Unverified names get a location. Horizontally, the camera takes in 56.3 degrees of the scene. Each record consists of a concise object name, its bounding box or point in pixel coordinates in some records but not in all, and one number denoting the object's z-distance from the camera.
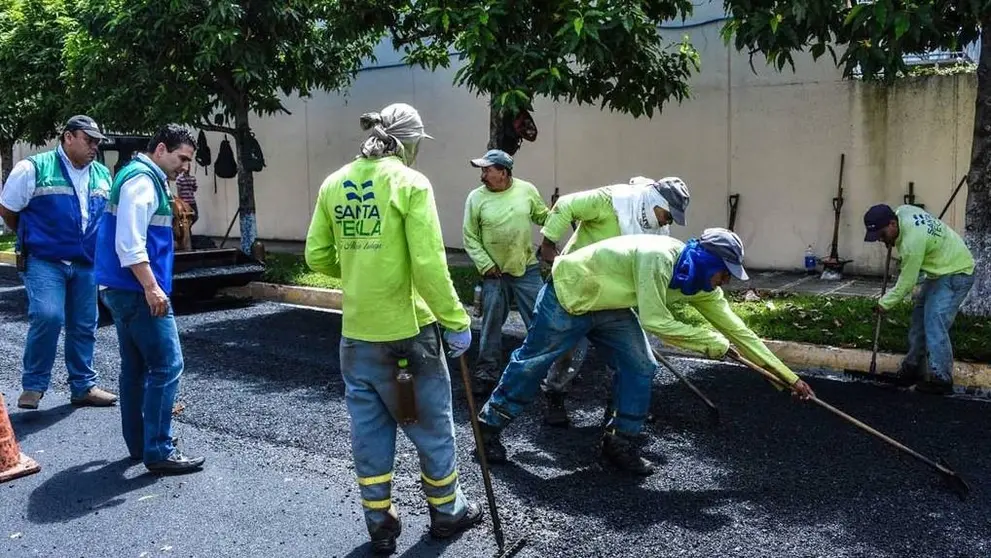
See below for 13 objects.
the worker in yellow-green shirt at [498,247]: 6.27
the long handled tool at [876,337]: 6.56
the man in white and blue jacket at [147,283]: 4.48
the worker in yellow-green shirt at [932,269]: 6.03
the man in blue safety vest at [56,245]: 5.87
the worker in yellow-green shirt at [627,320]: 4.41
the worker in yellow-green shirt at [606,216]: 5.33
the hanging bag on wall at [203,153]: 15.26
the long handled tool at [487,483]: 3.85
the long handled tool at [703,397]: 5.64
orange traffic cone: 4.79
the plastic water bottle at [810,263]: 10.77
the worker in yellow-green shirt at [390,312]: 3.71
